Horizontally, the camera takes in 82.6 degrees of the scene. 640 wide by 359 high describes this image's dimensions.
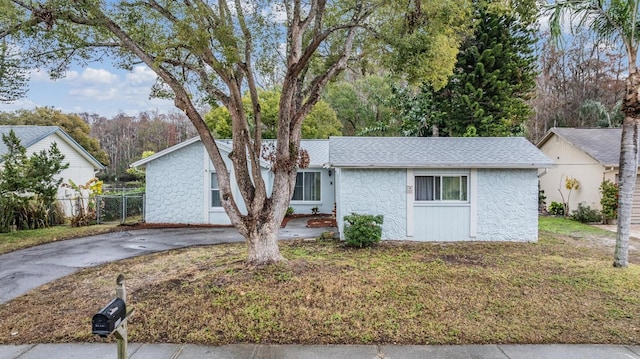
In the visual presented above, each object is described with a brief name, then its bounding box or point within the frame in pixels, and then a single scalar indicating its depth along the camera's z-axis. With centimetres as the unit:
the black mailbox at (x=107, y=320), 280
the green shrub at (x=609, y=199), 1428
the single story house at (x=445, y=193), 1098
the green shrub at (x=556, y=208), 1753
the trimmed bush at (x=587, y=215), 1501
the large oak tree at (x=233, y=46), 683
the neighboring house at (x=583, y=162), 1497
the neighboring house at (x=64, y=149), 1764
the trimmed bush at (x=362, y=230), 1012
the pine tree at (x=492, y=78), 1683
